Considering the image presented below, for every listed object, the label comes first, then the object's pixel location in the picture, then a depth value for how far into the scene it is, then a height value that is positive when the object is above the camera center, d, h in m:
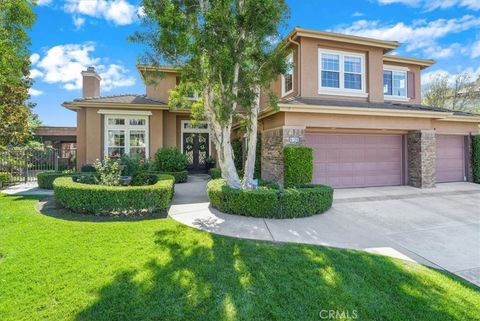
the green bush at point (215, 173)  12.58 -0.60
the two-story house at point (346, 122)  10.55 +1.84
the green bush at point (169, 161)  13.52 +0.02
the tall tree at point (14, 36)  6.24 +3.22
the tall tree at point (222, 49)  7.56 +3.48
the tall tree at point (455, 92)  26.62 +7.33
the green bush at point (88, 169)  13.57 -0.40
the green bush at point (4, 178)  12.39 -0.80
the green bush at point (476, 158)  13.13 +0.15
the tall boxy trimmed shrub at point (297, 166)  9.20 -0.17
